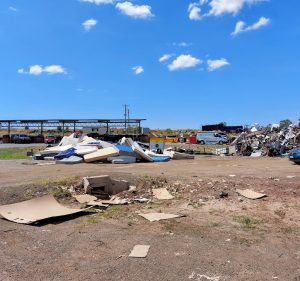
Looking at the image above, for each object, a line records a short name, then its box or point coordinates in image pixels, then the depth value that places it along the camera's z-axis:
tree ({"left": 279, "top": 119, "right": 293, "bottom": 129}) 20.70
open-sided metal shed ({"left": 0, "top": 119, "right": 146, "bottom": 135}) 49.46
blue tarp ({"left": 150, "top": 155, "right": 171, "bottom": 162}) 13.81
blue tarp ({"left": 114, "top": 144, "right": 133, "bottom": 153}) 13.39
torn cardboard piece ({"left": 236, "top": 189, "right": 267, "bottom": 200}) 6.63
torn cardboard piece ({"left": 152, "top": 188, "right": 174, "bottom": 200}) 6.90
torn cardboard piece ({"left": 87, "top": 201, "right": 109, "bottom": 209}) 6.28
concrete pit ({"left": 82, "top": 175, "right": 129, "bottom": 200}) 7.11
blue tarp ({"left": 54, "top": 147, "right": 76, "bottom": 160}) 13.57
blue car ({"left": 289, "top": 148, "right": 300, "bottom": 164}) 12.10
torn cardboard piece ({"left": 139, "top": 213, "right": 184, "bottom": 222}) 5.52
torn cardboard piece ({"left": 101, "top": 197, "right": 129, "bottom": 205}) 6.48
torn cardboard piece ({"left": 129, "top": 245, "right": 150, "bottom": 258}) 4.04
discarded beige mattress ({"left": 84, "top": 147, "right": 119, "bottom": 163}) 12.77
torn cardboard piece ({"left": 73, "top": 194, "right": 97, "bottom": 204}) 6.63
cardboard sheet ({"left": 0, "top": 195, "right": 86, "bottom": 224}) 5.45
